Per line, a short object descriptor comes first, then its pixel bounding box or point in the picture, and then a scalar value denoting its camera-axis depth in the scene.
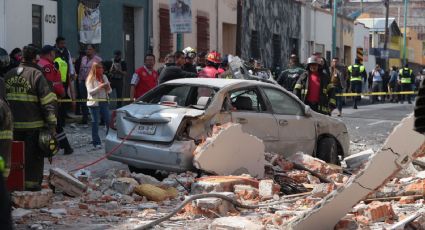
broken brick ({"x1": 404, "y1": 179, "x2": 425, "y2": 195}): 8.65
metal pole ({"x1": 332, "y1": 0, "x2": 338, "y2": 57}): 36.23
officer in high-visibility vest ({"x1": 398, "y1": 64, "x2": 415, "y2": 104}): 34.41
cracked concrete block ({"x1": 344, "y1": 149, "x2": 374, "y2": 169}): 11.86
